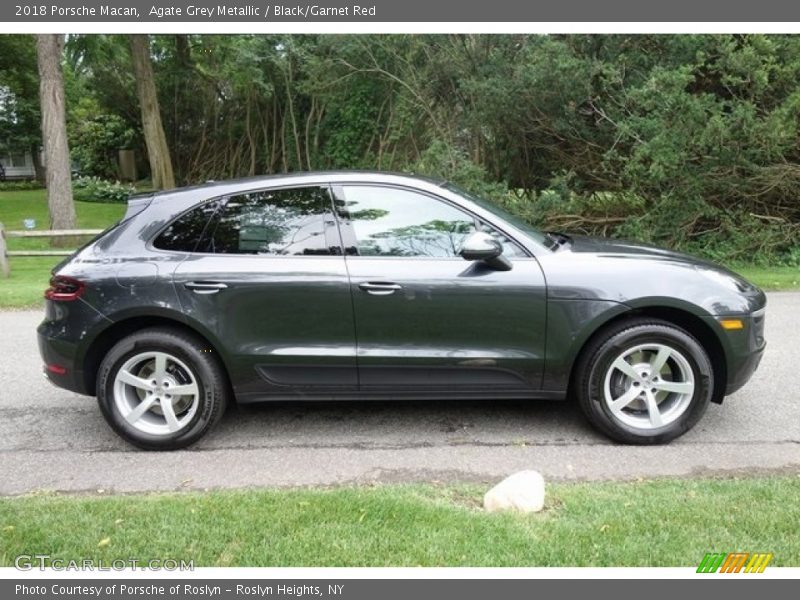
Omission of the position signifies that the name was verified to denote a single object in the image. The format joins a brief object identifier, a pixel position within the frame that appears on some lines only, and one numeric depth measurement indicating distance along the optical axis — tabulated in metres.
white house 34.07
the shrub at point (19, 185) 28.75
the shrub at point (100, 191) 24.11
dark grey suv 3.88
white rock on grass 3.12
